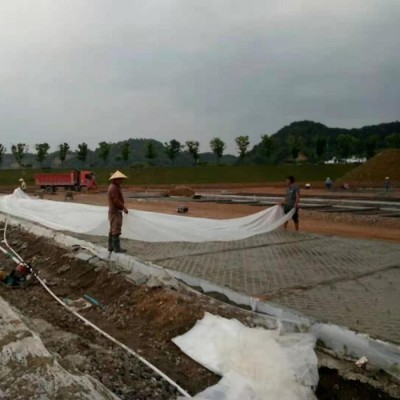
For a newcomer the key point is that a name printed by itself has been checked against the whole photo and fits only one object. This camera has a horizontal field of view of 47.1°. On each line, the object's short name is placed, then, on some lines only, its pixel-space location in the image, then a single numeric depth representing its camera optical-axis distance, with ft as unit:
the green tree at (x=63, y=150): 246.97
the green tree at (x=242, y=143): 262.26
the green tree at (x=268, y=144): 259.19
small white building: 279.69
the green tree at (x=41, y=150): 244.63
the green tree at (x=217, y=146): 266.36
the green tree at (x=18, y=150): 240.73
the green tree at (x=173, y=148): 257.14
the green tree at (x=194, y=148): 258.16
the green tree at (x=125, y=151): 252.38
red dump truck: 127.03
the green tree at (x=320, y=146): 272.72
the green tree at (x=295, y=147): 263.08
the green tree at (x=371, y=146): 274.77
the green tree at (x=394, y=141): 279.08
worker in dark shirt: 37.35
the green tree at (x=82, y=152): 255.29
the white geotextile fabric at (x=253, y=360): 11.45
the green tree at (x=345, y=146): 272.72
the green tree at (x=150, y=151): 255.29
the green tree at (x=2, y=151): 237.53
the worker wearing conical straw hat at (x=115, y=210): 26.96
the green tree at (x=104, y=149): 254.27
